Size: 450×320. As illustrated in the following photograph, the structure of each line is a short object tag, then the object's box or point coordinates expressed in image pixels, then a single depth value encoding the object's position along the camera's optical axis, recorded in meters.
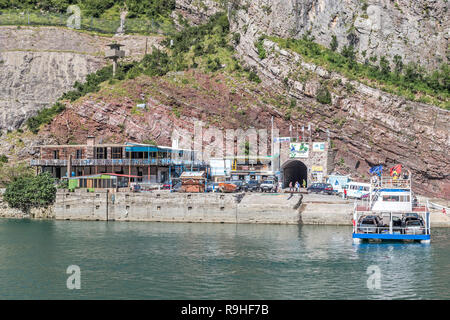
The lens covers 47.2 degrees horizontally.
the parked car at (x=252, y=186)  77.62
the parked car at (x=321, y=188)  76.19
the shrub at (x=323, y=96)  95.69
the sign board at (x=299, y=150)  87.69
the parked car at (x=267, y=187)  77.19
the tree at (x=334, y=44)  106.88
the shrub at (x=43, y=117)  102.00
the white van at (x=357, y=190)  74.19
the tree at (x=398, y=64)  100.96
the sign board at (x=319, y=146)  87.06
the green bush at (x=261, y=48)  105.88
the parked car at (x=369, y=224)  57.16
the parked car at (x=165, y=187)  80.25
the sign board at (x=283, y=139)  89.50
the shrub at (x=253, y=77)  105.00
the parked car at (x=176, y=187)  76.94
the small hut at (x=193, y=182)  76.00
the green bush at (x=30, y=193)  77.81
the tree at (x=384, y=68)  100.03
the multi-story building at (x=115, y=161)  85.06
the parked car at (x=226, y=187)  75.69
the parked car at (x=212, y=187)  77.06
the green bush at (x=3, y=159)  94.94
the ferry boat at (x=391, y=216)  56.19
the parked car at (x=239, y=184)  78.31
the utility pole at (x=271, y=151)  89.77
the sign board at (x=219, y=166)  92.75
